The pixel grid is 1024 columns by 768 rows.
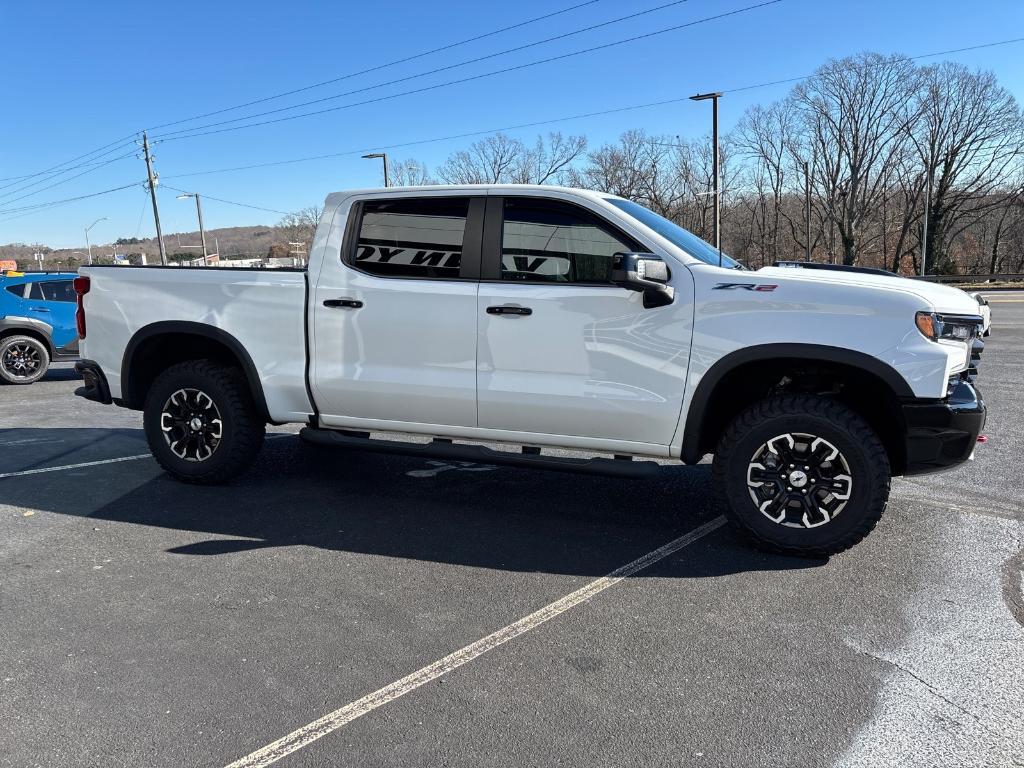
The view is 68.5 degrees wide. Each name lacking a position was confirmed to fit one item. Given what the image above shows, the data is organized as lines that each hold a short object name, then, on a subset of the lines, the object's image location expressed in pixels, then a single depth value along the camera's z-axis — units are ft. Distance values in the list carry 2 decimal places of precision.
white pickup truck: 12.77
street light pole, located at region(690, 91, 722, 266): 85.35
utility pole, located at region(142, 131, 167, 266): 142.20
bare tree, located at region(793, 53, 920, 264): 178.70
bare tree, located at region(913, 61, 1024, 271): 173.17
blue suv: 36.70
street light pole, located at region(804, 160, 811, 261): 198.70
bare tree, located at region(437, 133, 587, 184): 169.13
